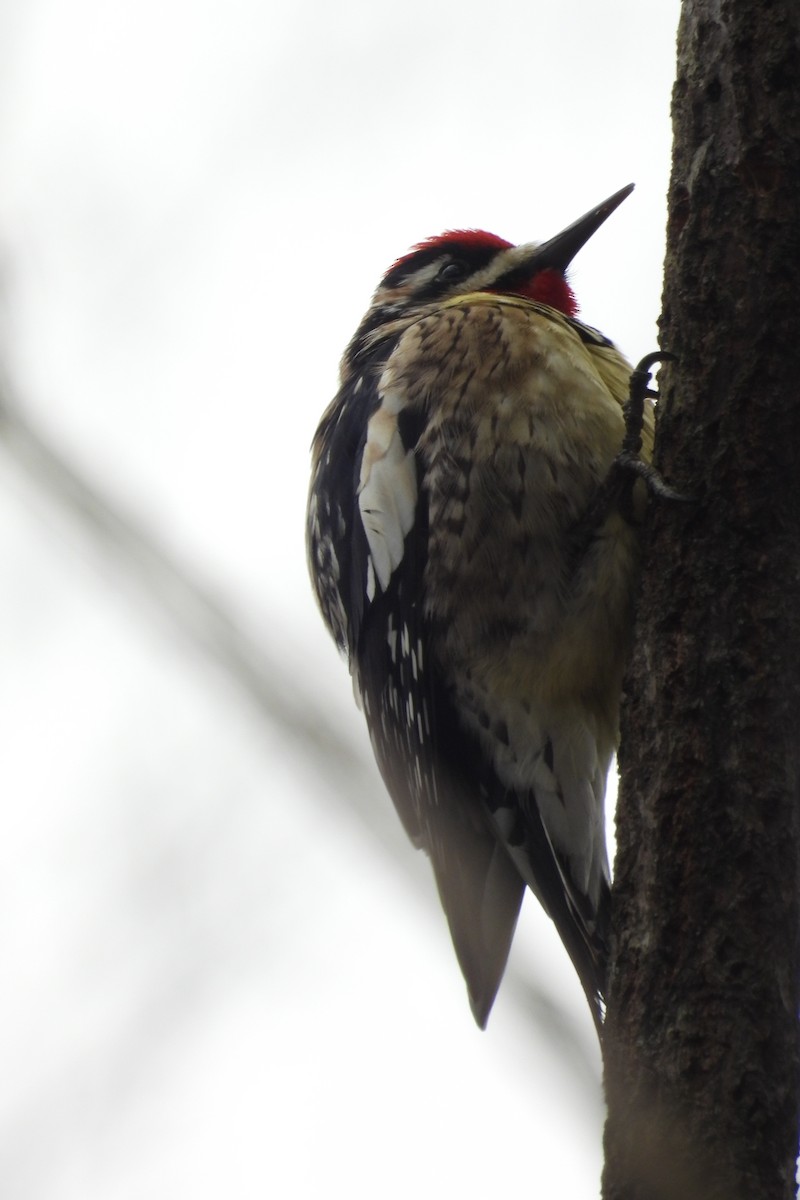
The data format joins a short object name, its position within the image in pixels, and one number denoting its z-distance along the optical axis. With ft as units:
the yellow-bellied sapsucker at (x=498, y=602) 14.74
